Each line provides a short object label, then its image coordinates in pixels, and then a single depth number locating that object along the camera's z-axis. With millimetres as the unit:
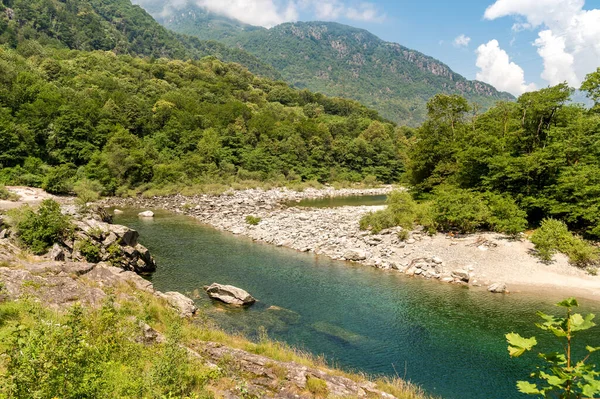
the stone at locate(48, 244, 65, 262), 18484
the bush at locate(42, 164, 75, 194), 46500
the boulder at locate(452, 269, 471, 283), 22250
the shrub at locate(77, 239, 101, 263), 20625
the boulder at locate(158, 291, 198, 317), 15507
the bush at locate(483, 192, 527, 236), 26156
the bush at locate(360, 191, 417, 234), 31000
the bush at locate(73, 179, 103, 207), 42925
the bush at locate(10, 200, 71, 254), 19703
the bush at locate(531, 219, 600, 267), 22469
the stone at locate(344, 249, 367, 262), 26594
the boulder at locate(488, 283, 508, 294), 20617
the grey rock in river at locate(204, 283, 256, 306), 18250
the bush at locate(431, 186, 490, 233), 27938
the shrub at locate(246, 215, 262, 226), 36562
